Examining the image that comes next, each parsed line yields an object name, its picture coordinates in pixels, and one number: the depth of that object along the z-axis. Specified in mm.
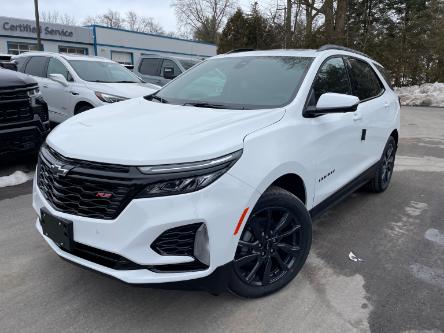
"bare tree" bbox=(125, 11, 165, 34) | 75375
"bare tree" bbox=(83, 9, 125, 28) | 73875
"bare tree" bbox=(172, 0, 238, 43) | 55594
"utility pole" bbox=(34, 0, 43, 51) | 25184
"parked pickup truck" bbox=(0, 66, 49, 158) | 4992
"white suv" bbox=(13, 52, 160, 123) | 7301
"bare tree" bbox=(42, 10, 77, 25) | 64788
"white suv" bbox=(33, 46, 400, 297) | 2217
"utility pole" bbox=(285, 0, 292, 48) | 22656
